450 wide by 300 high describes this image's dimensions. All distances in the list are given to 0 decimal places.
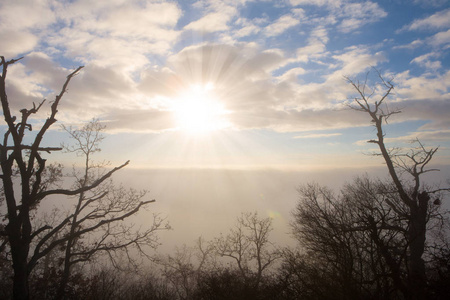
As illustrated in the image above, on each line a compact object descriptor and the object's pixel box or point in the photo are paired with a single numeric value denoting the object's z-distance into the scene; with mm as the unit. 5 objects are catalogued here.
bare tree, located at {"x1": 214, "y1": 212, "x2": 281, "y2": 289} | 32188
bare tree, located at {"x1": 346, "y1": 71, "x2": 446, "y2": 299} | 12742
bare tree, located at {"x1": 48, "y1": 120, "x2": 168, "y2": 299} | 11414
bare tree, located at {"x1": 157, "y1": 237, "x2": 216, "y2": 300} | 33875
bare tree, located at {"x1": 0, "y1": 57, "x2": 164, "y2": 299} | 7293
